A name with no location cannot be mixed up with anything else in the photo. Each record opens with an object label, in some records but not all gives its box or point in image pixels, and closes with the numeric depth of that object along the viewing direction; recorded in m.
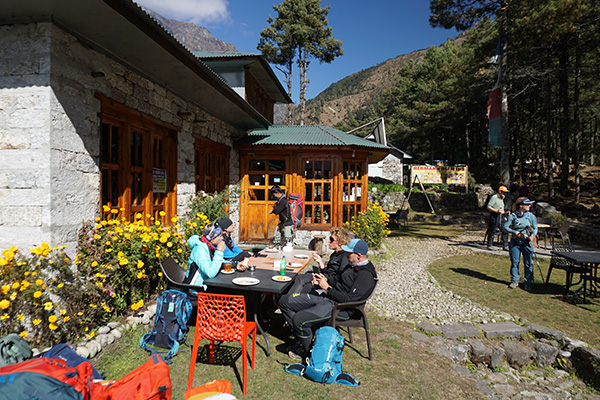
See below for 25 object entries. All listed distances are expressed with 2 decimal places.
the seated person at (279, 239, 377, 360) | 3.48
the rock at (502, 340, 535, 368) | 4.04
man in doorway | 8.02
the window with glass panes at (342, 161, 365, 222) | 10.35
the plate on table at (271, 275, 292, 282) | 3.95
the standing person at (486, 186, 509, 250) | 9.77
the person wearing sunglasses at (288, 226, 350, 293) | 4.20
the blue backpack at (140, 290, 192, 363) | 3.70
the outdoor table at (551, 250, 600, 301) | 5.25
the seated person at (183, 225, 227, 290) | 3.94
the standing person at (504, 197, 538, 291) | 6.22
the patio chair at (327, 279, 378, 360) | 3.52
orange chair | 3.06
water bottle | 4.20
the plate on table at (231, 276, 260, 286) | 3.74
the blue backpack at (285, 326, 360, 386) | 3.20
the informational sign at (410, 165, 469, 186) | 19.94
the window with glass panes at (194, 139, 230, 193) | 7.76
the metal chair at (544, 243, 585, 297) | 5.69
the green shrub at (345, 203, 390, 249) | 9.12
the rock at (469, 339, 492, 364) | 3.98
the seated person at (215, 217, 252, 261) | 5.12
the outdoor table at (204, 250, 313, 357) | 3.66
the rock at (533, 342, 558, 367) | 4.10
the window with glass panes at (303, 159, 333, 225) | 10.05
